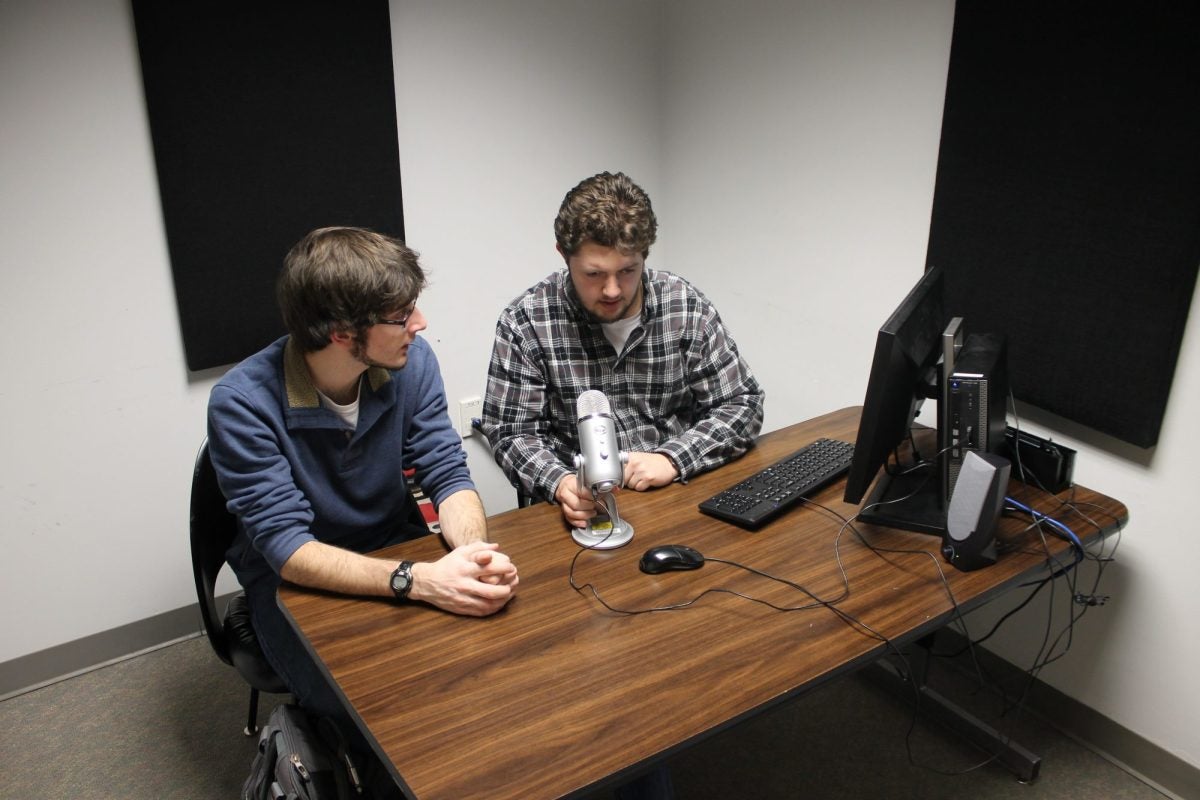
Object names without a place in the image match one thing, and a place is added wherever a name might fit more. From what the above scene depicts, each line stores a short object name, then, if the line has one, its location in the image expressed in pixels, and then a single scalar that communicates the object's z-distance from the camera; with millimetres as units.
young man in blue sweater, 1481
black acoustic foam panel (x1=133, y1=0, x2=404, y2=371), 2256
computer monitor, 1461
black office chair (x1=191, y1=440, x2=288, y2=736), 1793
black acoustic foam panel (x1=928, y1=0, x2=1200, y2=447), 1747
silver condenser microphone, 1517
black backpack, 1475
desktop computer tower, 1589
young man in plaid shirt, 1854
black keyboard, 1705
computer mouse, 1525
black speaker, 1499
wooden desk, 1122
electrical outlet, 3033
